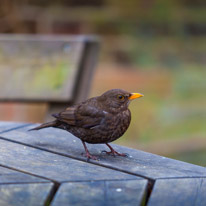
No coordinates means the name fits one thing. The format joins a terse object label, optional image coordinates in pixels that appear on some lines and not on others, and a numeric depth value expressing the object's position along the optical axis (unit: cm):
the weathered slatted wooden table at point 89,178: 471
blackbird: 689
